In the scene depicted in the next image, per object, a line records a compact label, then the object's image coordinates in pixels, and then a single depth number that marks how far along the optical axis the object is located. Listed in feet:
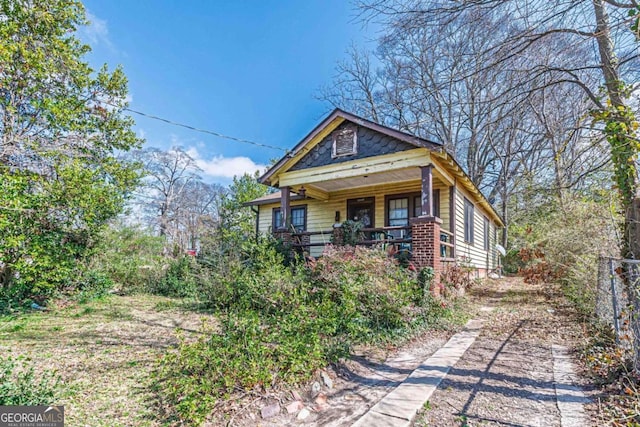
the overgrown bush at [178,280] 31.07
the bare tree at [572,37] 12.26
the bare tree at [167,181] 81.46
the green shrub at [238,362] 9.36
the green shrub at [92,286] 27.45
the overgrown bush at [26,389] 8.53
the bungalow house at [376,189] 25.39
